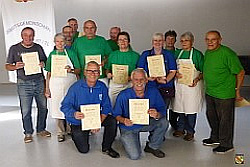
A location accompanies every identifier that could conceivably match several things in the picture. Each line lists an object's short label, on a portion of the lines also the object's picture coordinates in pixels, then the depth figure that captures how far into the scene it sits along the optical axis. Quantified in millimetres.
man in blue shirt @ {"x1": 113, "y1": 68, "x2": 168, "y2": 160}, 3812
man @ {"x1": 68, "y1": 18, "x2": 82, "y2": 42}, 4787
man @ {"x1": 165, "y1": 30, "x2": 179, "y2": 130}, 4383
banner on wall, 6258
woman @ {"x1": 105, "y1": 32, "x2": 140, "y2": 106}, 4094
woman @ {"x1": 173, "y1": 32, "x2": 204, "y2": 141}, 4148
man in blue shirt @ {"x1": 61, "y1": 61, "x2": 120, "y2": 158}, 3843
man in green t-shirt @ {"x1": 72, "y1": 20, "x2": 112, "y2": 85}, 4242
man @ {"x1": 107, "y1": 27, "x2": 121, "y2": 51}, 4645
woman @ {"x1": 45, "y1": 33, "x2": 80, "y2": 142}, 4246
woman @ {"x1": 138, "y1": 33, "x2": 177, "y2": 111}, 4109
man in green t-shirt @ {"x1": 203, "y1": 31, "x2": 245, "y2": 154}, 3768
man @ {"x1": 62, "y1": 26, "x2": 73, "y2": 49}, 4418
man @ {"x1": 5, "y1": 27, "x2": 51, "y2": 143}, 4297
